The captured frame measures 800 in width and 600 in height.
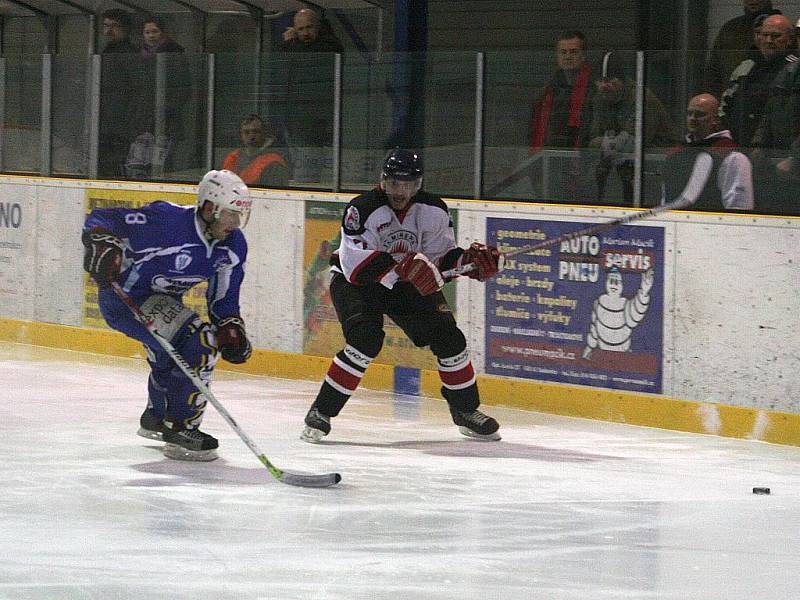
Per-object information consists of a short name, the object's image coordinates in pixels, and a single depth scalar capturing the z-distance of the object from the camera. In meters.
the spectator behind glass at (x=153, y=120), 17.78
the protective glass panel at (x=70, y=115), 18.77
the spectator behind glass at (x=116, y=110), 18.30
